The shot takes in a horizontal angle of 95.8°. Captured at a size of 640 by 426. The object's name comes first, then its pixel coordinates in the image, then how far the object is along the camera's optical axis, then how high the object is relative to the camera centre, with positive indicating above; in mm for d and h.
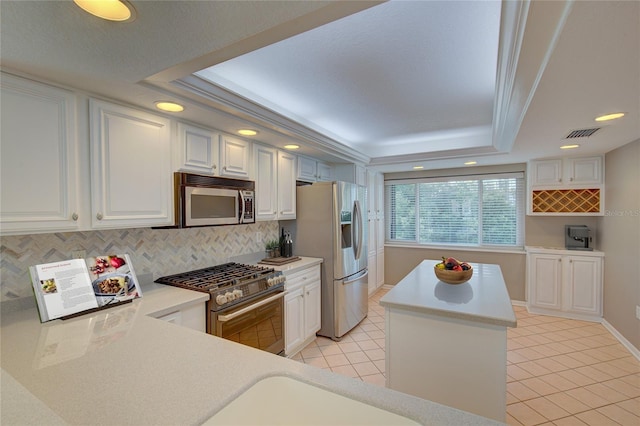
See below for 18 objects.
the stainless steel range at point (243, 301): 2015 -712
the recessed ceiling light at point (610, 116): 2092 +678
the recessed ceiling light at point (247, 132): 2465 +666
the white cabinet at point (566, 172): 3711 +482
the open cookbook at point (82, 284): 1478 -431
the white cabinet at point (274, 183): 2871 +267
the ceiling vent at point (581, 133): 2530 +686
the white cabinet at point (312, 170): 3506 +498
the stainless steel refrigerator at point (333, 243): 3248 -408
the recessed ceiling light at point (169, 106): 1854 +671
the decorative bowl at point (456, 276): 2141 -505
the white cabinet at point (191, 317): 1776 -703
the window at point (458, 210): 4570 -34
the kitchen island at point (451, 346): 1655 -852
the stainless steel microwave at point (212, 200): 2127 +63
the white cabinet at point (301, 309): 2779 -1034
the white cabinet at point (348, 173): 4105 +512
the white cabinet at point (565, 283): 3703 -1004
